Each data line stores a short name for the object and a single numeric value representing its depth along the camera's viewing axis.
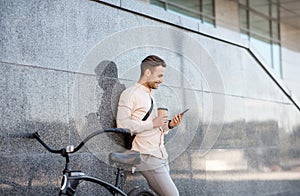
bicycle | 5.11
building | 5.66
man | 6.14
